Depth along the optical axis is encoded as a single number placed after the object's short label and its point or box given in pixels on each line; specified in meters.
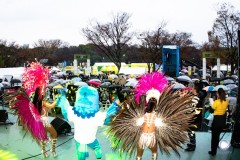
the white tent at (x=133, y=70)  27.09
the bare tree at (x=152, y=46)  32.72
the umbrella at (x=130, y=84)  13.73
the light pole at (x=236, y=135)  6.50
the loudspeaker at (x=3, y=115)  10.44
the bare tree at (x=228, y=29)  21.69
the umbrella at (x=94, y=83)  13.86
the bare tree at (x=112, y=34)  31.05
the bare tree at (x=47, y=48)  51.81
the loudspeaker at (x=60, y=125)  8.45
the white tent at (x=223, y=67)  37.11
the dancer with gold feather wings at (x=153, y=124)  4.83
